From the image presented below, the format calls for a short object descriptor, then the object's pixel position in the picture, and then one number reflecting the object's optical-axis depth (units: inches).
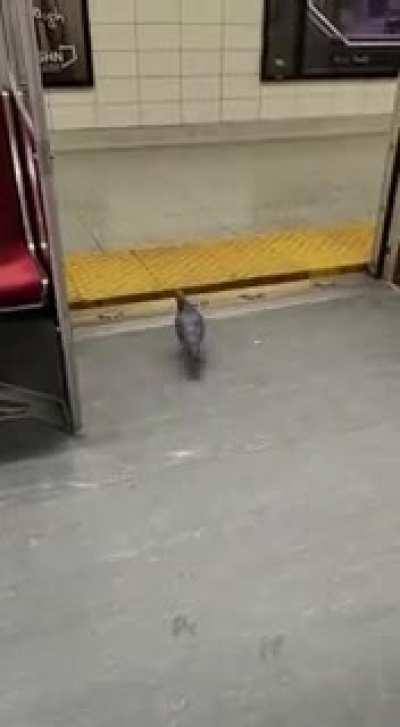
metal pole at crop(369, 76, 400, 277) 97.8
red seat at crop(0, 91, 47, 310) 62.7
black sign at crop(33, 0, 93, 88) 150.9
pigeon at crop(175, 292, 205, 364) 82.6
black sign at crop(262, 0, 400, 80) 167.2
